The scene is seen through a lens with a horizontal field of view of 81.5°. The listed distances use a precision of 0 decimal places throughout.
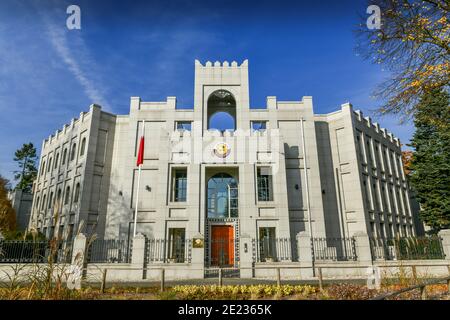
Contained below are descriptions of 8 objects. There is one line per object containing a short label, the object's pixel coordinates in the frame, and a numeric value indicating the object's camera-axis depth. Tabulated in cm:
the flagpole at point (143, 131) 2150
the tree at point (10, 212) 3190
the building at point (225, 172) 2155
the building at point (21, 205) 4177
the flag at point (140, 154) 2127
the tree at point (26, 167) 5084
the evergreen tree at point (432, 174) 2755
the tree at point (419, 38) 1111
